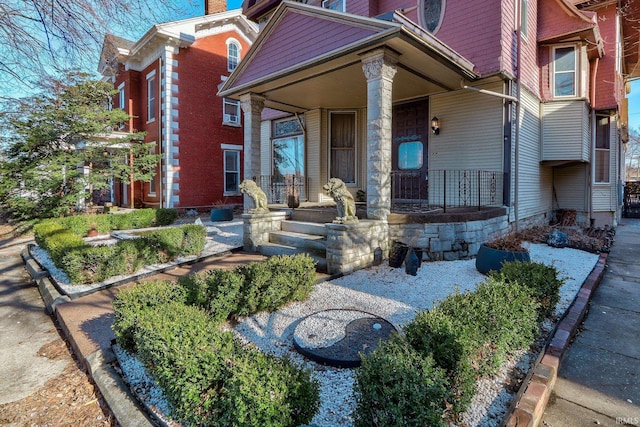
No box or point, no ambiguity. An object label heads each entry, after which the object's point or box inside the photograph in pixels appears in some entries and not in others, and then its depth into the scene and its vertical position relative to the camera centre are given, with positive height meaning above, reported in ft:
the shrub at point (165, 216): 36.37 -1.22
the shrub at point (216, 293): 11.57 -3.15
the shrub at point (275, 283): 12.41 -3.13
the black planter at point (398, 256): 19.20 -3.03
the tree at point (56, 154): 33.12 +5.56
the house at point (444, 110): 19.52 +8.20
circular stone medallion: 9.61 -4.36
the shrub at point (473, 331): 7.11 -3.18
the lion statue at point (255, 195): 23.34 +0.72
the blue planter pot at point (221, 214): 39.04 -1.08
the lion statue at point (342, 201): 18.20 +0.21
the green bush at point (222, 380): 5.90 -3.48
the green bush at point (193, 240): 22.03 -2.35
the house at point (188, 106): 43.83 +14.50
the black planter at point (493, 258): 17.02 -2.84
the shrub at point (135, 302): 9.46 -3.10
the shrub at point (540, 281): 11.81 -2.84
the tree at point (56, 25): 12.19 +7.03
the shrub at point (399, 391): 5.62 -3.36
